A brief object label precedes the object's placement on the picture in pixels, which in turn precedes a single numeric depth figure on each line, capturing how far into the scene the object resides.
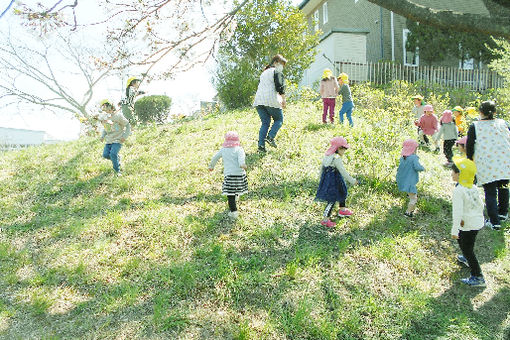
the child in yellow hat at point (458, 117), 10.10
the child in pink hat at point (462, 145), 6.52
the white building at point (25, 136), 49.24
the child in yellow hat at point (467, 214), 4.75
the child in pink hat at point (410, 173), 6.26
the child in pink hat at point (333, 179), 5.75
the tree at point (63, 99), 27.17
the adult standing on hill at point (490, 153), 6.09
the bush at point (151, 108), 19.58
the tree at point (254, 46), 15.34
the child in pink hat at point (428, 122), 9.81
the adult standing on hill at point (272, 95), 8.15
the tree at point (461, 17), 4.52
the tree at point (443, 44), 21.23
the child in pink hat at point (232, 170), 5.93
